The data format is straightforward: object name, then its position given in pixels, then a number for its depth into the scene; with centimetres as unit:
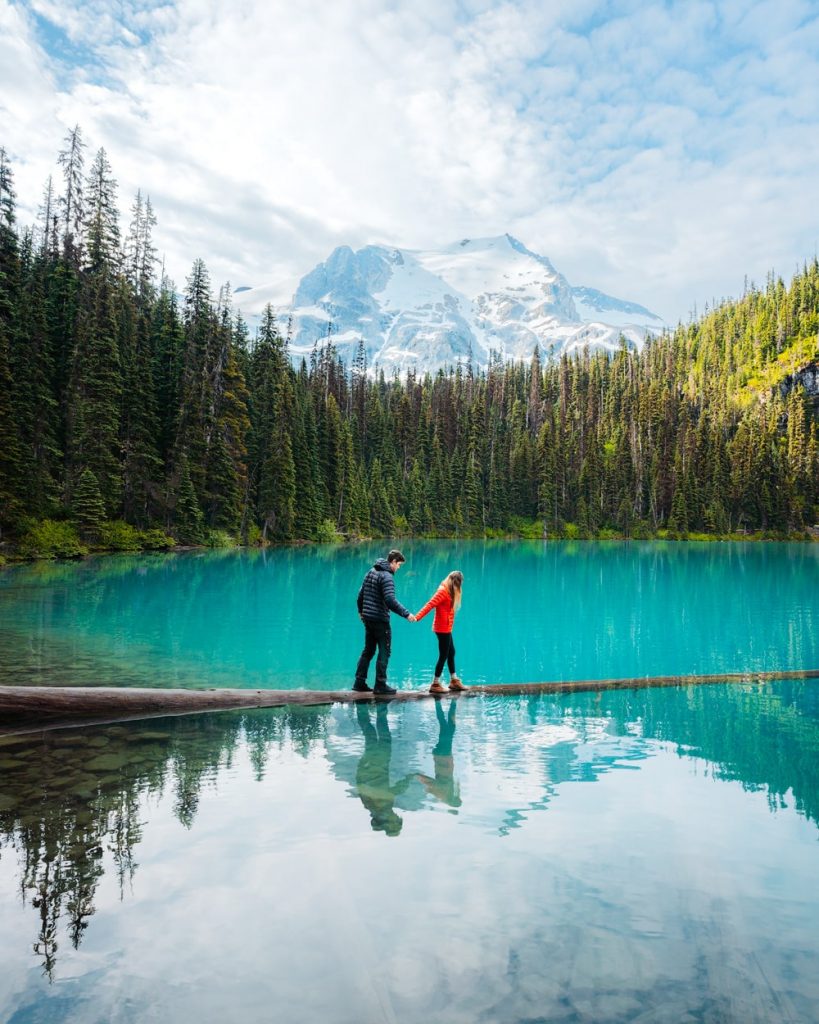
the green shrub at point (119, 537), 4559
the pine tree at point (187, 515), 5200
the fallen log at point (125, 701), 912
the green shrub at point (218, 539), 5521
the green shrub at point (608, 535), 10588
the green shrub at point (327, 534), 7050
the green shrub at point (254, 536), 6041
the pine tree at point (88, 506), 4256
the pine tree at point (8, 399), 3675
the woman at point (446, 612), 1192
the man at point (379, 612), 1138
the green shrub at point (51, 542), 3894
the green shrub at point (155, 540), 4897
